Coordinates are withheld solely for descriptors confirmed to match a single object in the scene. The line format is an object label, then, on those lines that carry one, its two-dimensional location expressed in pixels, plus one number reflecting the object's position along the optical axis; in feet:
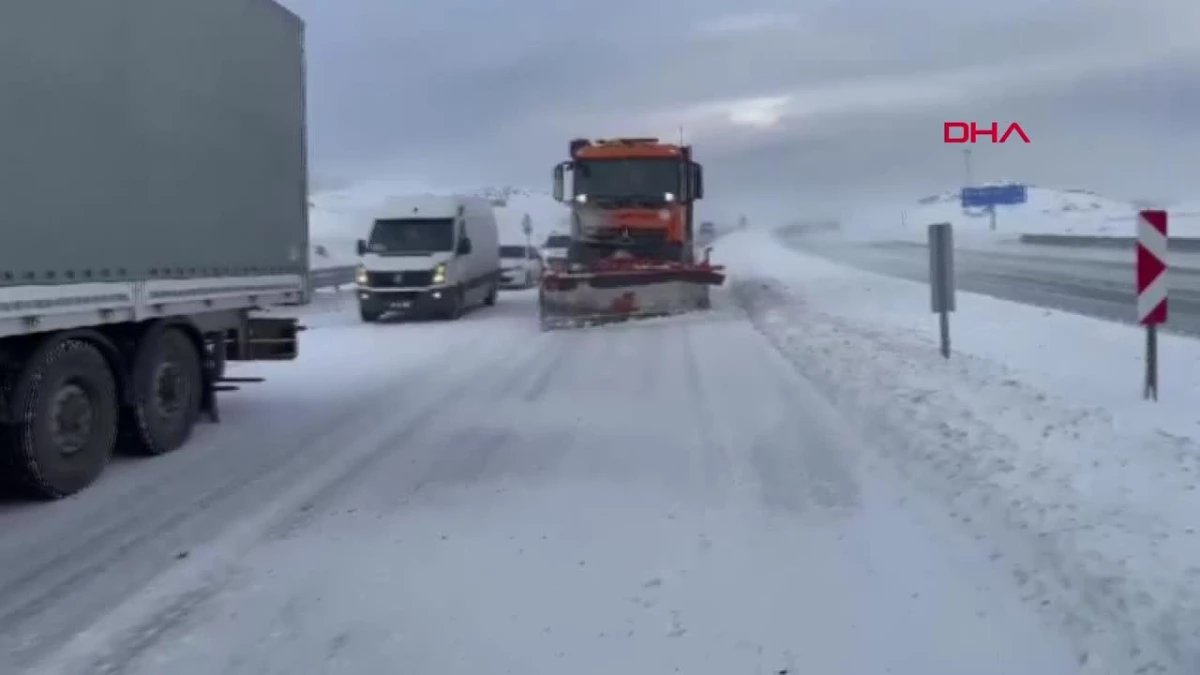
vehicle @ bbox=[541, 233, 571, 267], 119.44
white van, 76.33
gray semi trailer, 23.97
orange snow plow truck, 74.74
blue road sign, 240.53
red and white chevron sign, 32.22
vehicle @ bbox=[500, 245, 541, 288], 115.55
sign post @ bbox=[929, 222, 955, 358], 41.91
